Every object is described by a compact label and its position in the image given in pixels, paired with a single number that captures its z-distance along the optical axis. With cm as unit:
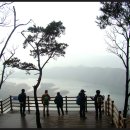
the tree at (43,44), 986
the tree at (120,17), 950
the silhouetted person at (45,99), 999
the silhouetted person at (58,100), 973
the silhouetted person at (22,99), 1005
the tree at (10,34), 669
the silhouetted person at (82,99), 927
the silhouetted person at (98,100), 910
